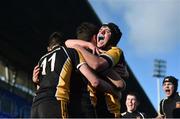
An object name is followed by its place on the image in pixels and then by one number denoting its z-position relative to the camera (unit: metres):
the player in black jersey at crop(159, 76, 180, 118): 10.21
